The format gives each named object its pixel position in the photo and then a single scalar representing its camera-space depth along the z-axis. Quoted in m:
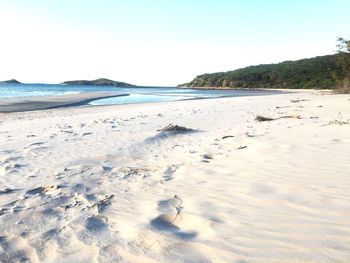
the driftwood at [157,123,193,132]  8.52
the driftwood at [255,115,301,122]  10.00
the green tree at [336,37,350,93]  27.52
